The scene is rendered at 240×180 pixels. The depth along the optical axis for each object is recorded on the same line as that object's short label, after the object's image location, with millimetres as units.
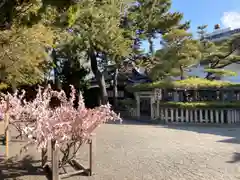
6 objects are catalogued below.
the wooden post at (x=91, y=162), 3395
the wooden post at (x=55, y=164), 2925
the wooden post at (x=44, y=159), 3540
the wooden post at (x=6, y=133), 4381
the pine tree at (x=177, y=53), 9672
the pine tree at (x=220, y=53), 12408
